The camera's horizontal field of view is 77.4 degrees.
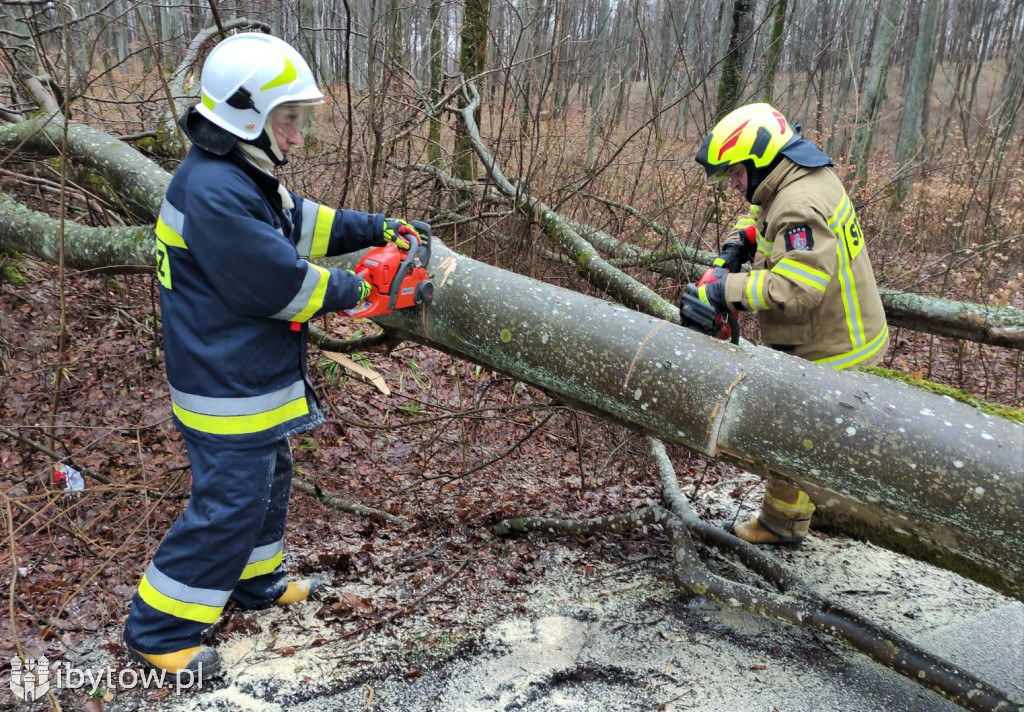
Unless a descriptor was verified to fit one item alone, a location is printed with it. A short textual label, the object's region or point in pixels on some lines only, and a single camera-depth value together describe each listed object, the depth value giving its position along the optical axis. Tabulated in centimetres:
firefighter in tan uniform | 261
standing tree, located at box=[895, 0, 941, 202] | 1492
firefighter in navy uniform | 199
